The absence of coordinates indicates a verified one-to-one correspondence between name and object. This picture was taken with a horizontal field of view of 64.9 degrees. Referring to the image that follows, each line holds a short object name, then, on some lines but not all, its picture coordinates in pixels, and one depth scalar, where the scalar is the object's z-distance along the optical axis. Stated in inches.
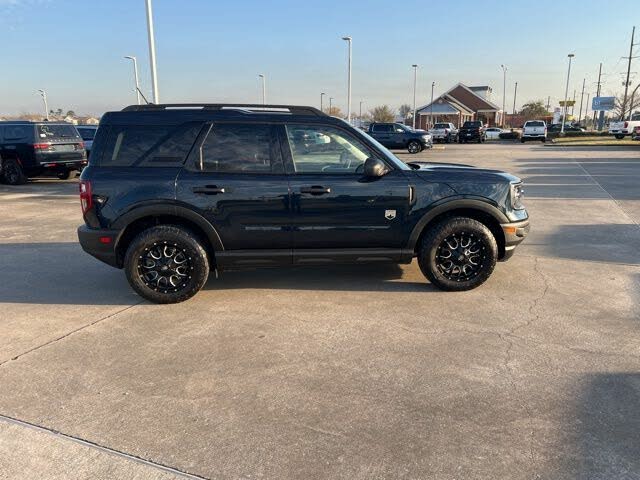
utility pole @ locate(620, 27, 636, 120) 2117.4
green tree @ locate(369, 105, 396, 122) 3247.0
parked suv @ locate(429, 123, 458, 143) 1660.9
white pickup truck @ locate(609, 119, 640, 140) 1481.3
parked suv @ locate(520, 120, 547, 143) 1662.2
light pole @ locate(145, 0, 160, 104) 679.7
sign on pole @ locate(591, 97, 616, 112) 2637.8
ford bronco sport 191.9
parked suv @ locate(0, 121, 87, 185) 570.3
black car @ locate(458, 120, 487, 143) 1630.2
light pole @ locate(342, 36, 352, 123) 1571.4
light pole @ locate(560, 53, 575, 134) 2192.4
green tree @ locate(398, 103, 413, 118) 3736.2
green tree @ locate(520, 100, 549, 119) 3384.4
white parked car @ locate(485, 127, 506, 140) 2065.7
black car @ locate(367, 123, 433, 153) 1110.4
